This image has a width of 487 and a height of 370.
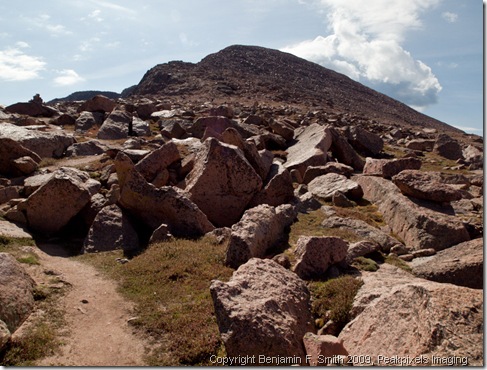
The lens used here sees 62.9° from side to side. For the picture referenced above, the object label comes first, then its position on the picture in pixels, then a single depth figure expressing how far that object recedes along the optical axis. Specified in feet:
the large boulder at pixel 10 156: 68.69
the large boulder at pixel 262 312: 23.68
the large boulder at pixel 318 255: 34.60
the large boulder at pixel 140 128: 109.89
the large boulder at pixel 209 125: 99.13
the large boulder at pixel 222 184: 55.36
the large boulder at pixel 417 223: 42.45
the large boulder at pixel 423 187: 49.60
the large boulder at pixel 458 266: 32.12
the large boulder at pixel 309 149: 80.59
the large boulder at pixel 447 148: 114.09
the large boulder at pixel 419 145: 126.11
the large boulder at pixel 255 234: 37.99
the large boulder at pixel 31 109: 129.49
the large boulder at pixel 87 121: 112.38
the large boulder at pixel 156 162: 61.72
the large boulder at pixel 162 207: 49.21
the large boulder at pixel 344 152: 90.22
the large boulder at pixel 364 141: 107.45
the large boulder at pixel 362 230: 43.24
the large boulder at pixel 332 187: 63.16
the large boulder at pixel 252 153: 63.98
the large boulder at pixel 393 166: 65.98
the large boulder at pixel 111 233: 47.30
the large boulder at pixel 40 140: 83.10
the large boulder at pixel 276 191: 58.34
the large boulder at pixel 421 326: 19.01
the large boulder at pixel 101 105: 131.23
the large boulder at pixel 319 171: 74.33
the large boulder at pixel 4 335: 24.81
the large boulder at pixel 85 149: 86.28
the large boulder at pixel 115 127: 103.84
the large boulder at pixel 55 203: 50.53
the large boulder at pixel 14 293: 27.78
